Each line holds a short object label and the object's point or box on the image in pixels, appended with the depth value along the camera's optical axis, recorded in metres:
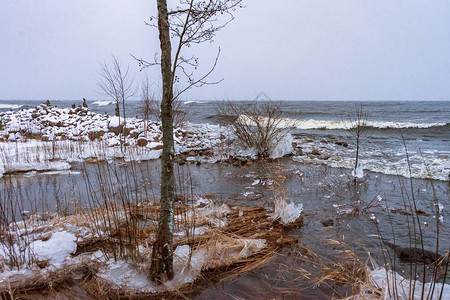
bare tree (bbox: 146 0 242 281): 2.45
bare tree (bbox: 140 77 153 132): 13.98
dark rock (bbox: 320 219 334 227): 4.56
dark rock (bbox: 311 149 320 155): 10.95
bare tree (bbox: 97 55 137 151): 11.10
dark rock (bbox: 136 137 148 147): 11.91
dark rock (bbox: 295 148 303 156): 10.93
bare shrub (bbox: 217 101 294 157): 9.94
